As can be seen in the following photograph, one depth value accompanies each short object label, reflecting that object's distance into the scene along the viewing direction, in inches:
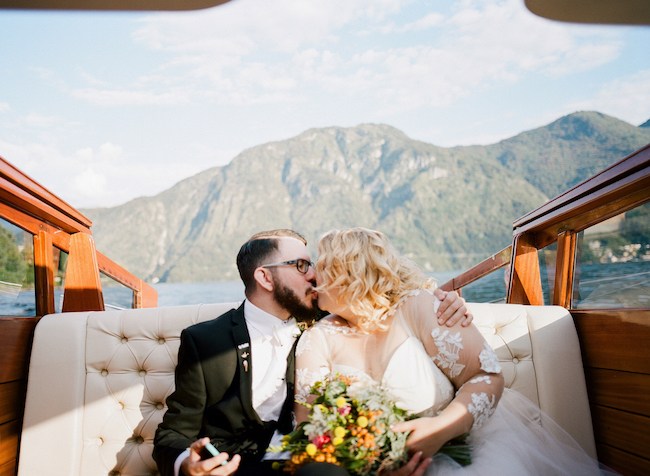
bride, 60.6
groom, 66.1
